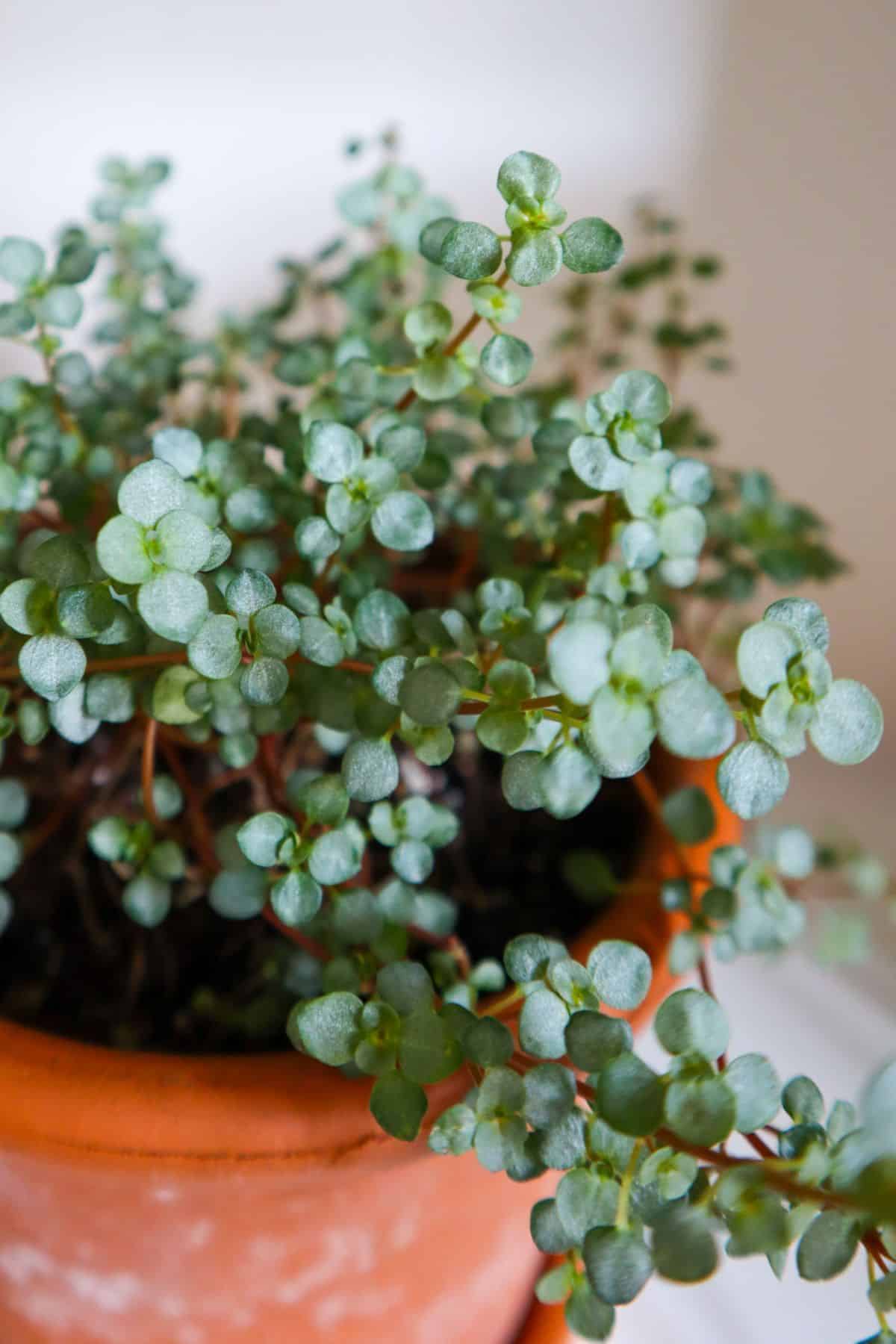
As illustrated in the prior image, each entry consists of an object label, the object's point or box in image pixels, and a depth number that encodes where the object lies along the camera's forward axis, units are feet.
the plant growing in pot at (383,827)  0.77
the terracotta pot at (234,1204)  0.88
